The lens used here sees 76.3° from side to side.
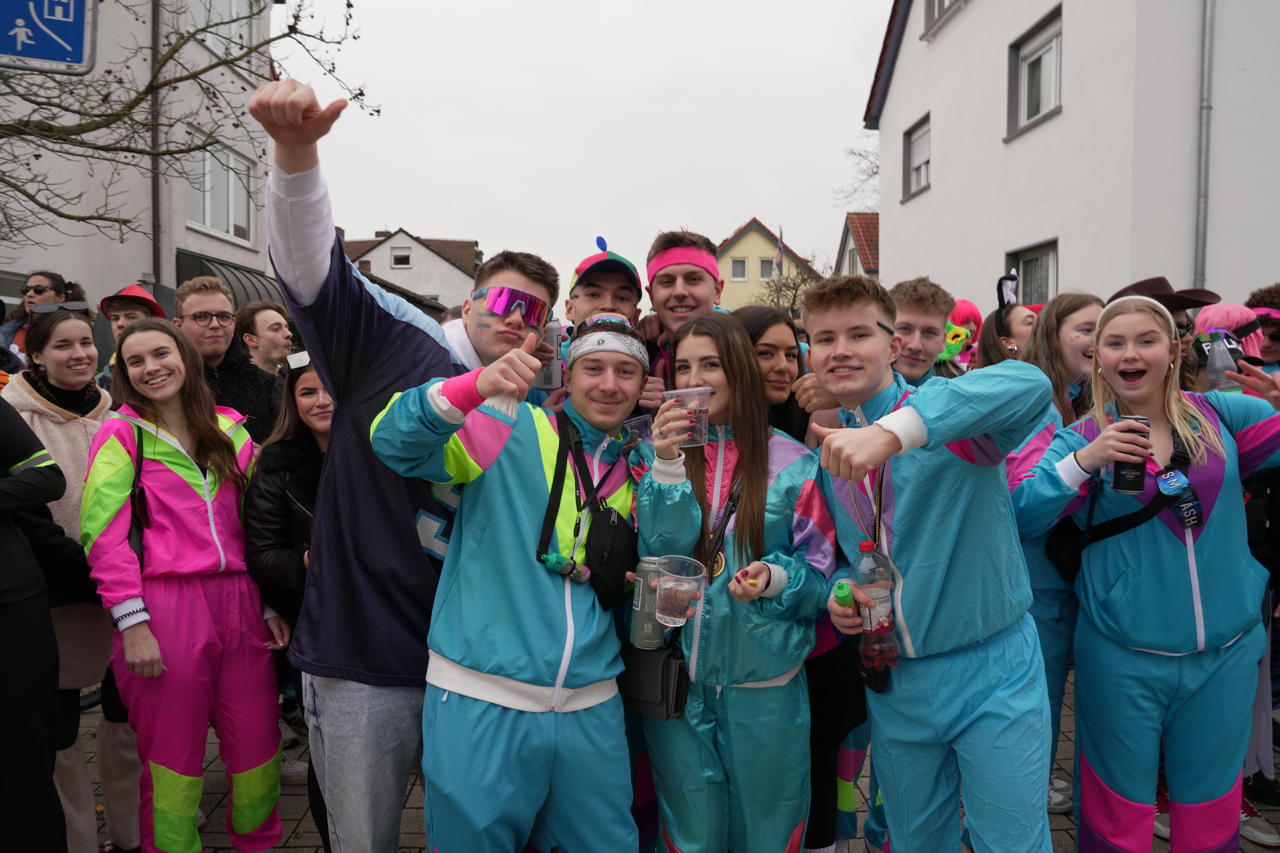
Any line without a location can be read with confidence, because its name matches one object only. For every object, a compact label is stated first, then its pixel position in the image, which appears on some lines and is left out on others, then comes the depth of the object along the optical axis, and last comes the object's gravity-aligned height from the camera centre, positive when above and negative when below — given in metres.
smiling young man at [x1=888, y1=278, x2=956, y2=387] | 3.96 +0.45
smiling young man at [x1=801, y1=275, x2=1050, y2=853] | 2.23 -0.54
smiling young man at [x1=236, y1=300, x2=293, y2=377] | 4.96 +0.44
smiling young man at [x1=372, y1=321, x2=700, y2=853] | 2.18 -0.62
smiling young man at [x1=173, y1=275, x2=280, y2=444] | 4.37 +0.30
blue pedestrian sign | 2.91 +1.35
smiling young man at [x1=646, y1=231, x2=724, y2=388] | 3.57 +0.58
